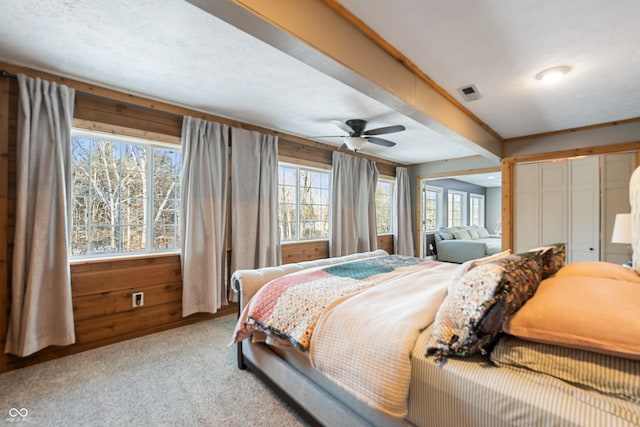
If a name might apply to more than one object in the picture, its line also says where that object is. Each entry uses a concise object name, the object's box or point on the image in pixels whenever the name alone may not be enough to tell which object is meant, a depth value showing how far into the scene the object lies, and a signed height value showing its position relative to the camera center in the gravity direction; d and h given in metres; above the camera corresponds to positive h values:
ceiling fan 3.35 +1.00
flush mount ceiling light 2.21 +1.17
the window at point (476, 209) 9.82 +0.27
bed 0.88 -0.57
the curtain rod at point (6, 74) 2.15 +1.08
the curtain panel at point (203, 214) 3.04 +0.01
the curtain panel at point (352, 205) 4.70 +0.19
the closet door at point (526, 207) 4.13 +0.15
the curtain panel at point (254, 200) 3.45 +0.19
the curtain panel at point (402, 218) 5.93 -0.04
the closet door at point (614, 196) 3.46 +0.28
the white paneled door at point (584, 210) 3.68 +0.10
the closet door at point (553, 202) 3.93 +0.21
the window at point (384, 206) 5.84 +0.21
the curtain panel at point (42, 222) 2.18 -0.07
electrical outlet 2.79 -0.85
